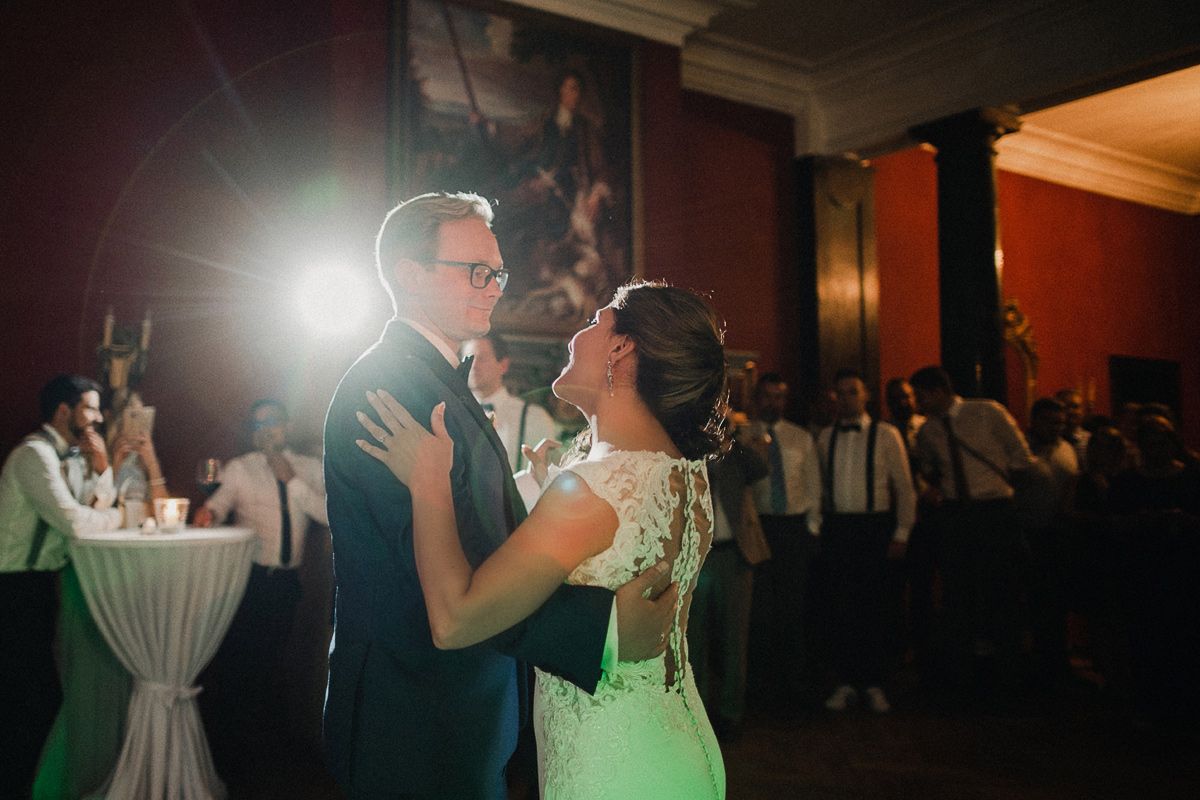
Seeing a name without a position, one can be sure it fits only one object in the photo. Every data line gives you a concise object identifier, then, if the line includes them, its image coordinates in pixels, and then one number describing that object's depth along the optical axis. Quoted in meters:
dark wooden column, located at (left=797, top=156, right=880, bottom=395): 7.39
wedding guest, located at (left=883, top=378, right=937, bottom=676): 5.68
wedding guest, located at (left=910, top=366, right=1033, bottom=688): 5.16
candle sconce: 4.68
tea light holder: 3.62
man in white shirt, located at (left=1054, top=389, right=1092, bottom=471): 7.16
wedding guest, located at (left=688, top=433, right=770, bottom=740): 4.45
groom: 1.49
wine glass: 3.88
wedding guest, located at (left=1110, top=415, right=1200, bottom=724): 4.71
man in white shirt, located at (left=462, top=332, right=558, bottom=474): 4.48
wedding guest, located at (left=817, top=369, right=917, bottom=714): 5.01
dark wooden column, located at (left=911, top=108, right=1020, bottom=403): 6.50
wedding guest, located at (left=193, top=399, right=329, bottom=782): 4.39
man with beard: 3.51
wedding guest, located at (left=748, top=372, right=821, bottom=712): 5.12
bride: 1.42
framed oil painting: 5.19
